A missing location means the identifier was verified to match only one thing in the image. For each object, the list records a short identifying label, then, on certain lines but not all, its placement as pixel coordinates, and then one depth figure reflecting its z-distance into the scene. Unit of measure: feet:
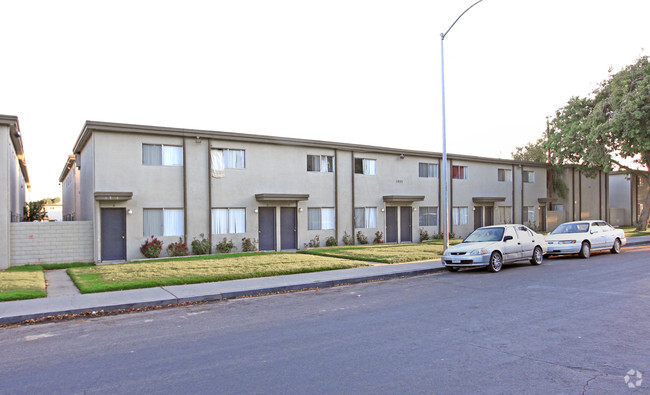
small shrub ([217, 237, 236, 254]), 70.18
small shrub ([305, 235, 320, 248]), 79.74
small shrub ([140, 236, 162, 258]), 63.46
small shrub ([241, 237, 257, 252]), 72.28
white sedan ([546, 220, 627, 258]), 60.08
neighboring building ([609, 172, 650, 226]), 150.30
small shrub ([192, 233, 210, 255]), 67.51
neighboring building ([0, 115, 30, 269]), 52.65
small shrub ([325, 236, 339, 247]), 81.82
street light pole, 60.17
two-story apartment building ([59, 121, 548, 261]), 63.36
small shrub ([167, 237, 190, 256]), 65.72
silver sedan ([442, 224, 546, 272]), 47.83
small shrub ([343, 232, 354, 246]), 84.33
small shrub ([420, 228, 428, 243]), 95.14
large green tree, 100.01
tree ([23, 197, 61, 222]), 99.51
